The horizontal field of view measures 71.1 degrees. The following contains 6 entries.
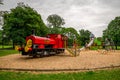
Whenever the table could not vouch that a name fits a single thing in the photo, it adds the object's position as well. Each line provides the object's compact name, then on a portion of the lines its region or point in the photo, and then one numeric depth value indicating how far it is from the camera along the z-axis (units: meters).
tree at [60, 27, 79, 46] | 39.30
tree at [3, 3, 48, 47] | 22.41
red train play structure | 8.55
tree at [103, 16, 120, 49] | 21.96
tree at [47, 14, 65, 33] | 40.50
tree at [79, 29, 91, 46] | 49.95
